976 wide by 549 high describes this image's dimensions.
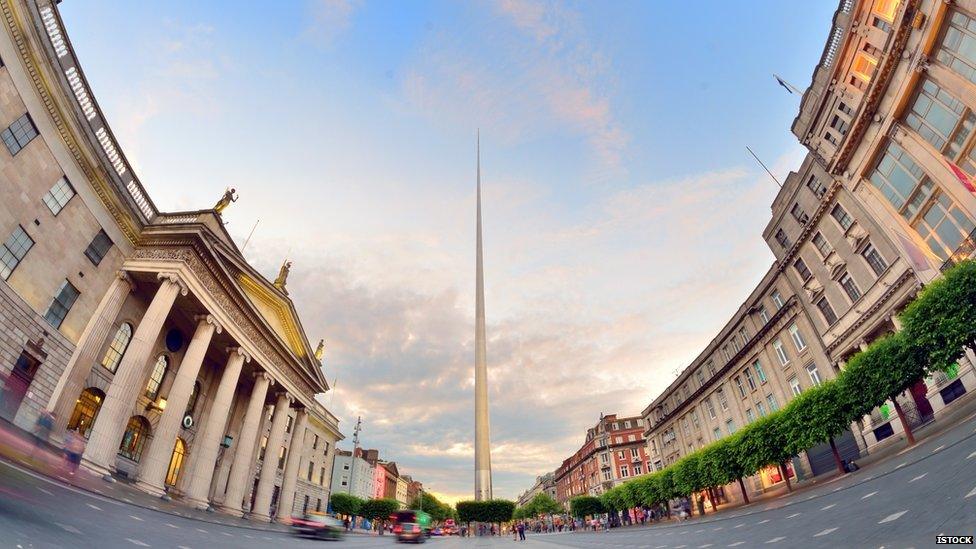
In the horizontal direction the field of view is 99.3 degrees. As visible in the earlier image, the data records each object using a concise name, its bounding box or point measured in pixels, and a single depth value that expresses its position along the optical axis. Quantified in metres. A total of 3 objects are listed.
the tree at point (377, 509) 68.69
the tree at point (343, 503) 63.16
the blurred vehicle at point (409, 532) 26.62
